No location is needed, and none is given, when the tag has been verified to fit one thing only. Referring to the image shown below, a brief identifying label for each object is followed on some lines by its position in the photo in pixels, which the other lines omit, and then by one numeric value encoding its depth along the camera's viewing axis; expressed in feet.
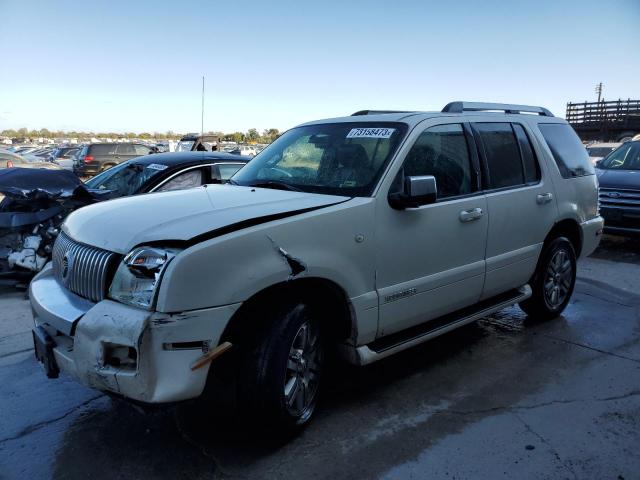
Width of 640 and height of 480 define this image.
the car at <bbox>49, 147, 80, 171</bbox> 89.81
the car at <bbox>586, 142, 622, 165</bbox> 55.59
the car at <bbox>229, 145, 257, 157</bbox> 101.12
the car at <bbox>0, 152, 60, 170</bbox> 55.52
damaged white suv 8.61
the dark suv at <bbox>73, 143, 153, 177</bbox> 74.59
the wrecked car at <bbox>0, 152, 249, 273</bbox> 21.43
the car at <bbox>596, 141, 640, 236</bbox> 27.74
